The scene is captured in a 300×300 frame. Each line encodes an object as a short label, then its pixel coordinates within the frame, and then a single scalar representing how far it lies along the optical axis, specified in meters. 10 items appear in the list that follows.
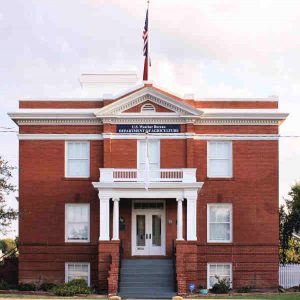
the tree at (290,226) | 36.06
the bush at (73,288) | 26.69
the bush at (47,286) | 28.56
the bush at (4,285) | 29.30
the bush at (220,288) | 28.13
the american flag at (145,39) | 31.52
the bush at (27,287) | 28.58
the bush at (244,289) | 28.69
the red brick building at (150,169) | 30.09
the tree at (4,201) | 28.57
